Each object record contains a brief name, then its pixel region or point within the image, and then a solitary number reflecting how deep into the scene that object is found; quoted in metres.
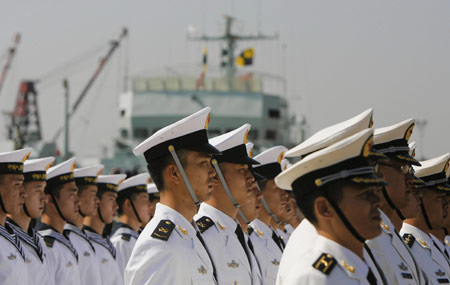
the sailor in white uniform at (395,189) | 8.24
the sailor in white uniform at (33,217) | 12.95
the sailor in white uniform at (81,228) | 15.64
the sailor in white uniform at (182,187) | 8.54
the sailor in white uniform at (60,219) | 14.42
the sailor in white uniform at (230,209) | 9.91
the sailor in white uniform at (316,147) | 7.18
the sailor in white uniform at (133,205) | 18.77
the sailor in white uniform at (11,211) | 11.91
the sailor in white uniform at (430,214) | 10.25
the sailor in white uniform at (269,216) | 11.92
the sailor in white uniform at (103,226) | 16.17
